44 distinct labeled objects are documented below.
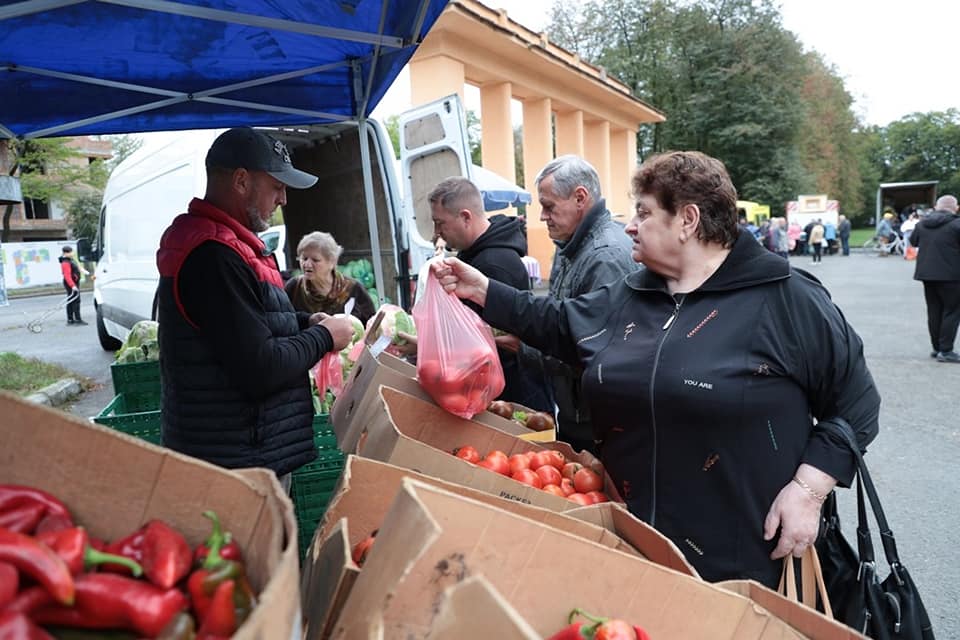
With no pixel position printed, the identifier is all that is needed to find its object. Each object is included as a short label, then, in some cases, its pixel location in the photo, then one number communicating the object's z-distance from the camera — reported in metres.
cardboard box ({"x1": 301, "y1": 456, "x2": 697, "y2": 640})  1.39
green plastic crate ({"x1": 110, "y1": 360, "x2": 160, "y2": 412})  3.71
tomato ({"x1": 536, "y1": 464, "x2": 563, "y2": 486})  2.34
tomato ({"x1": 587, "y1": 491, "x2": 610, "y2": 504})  2.22
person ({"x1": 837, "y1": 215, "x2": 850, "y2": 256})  32.00
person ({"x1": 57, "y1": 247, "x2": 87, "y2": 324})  15.88
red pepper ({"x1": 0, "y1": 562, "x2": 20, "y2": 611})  0.88
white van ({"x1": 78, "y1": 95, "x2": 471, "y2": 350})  5.41
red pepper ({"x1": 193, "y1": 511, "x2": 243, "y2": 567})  1.08
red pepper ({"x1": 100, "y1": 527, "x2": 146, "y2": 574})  1.04
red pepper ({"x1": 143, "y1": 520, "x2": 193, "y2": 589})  1.01
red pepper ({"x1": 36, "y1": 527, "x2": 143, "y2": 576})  1.00
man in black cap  2.13
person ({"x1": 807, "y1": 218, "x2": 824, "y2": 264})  28.33
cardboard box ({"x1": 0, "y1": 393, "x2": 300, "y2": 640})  1.14
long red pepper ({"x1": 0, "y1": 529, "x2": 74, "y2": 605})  0.92
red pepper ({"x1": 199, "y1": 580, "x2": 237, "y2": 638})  0.95
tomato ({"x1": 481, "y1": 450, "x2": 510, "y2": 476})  2.40
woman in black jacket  1.94
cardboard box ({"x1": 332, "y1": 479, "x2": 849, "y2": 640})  1.10
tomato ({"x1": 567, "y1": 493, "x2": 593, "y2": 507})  2.16
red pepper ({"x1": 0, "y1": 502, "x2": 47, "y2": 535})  1.04
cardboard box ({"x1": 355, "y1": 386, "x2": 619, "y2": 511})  2.09
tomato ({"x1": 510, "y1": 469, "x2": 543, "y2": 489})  2.29
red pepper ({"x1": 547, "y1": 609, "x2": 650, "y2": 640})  1.33
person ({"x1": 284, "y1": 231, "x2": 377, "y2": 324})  5.10
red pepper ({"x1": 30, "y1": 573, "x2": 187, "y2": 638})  0.94
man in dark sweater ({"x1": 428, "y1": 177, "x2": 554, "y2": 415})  3.85
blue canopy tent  2.72
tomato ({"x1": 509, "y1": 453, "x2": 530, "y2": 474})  2.43
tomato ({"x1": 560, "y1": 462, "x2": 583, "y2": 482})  2.42
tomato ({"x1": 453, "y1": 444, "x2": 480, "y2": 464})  2.49
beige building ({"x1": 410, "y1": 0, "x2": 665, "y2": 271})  12.51
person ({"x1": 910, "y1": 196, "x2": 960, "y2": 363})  8.61
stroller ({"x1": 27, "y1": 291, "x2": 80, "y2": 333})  15.45
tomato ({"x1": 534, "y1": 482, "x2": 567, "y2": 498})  2.23
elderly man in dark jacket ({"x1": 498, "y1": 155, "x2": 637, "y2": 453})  2.96
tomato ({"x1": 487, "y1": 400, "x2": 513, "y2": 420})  3.01
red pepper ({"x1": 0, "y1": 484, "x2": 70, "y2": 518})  1.08
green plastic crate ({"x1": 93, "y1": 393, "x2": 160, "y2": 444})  3.18
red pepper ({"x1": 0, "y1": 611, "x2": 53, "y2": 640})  0.81
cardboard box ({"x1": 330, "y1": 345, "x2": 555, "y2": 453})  2.59
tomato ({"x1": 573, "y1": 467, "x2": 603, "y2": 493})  2.32
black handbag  1.84
